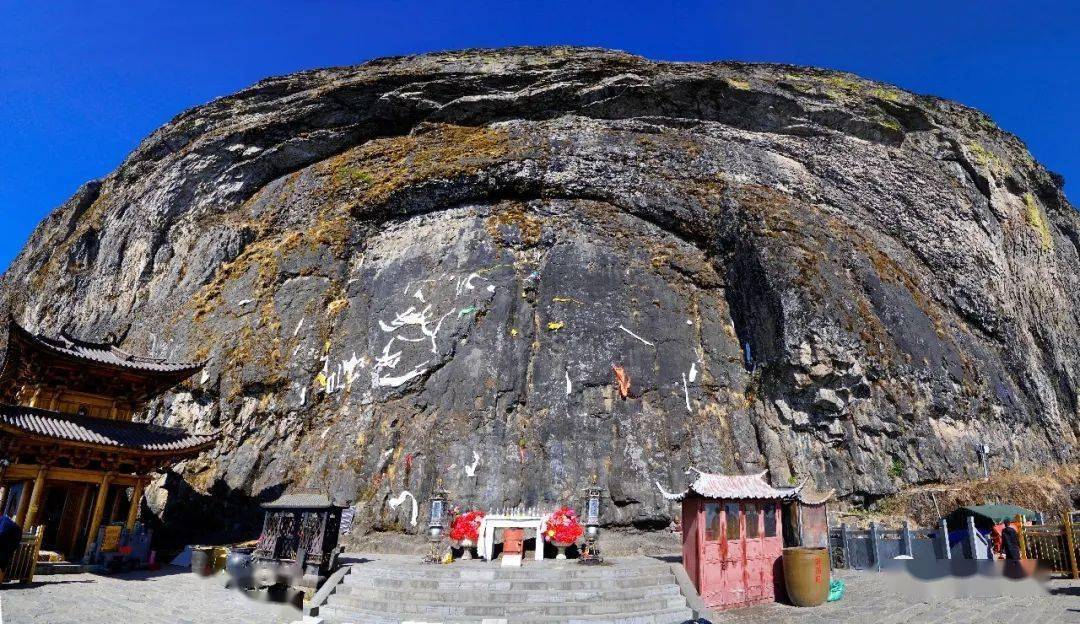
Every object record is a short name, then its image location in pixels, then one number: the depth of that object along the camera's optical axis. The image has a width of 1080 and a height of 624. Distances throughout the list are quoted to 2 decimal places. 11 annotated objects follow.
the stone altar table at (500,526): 13.94
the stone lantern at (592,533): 12.95
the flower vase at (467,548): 14.16
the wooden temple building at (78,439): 15.67
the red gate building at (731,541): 11.55
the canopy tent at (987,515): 16.94
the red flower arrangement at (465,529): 14.21
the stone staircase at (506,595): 10.40
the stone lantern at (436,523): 13.44
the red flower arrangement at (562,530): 14.00
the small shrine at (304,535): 12.09
